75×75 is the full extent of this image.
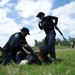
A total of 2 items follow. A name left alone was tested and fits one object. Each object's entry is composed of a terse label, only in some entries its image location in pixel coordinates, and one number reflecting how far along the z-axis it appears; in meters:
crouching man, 3.30
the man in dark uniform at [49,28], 3.57
